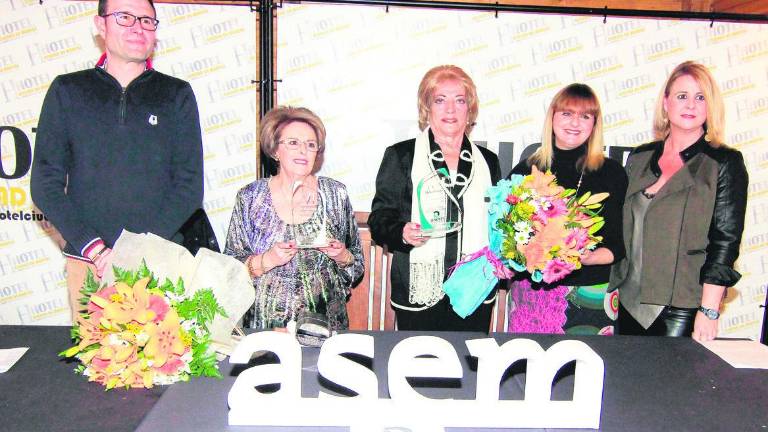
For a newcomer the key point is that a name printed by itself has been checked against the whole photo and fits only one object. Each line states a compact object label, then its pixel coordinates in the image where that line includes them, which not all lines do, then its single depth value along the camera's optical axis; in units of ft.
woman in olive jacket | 7.84
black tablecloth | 4.39
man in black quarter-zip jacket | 7.44
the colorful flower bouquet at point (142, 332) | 4.70
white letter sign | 4.48
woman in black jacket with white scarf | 8.39
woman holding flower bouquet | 8.11
